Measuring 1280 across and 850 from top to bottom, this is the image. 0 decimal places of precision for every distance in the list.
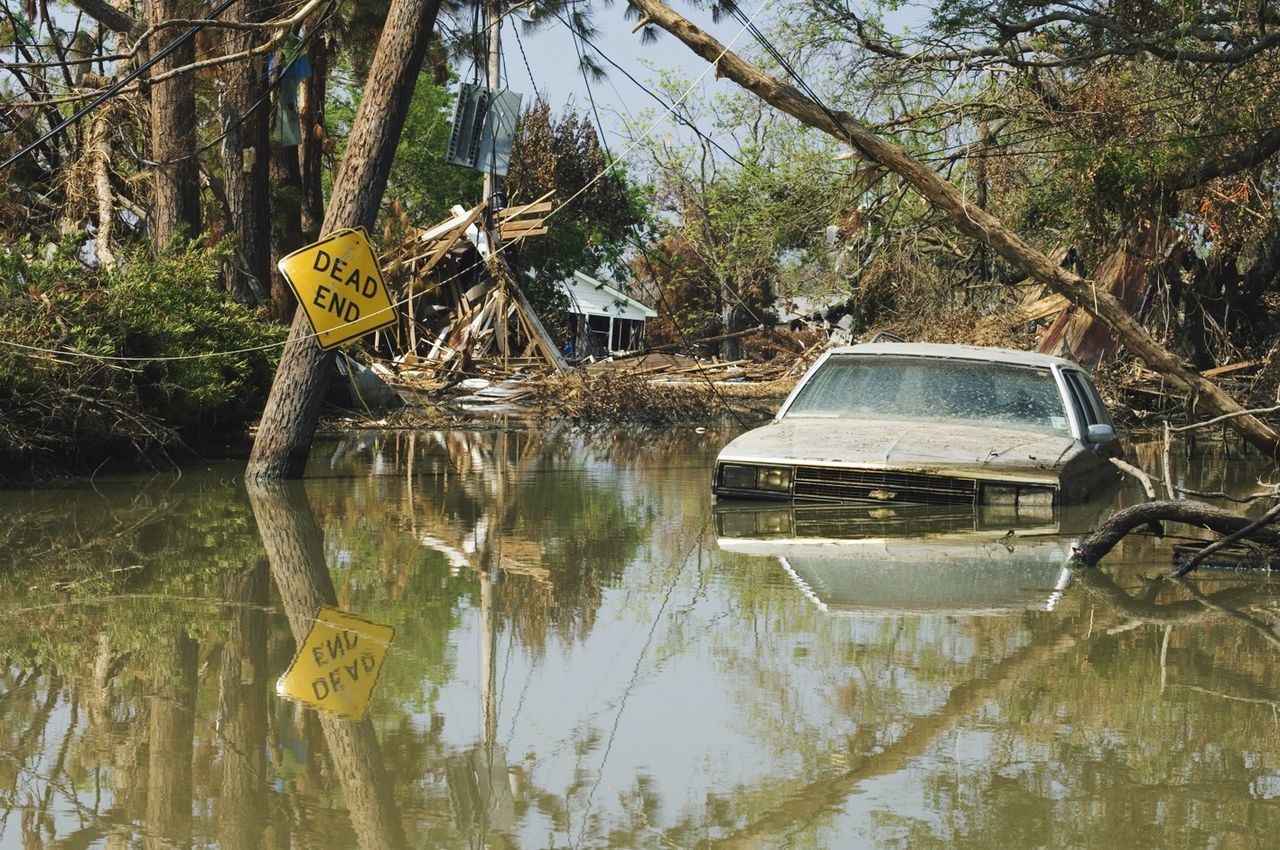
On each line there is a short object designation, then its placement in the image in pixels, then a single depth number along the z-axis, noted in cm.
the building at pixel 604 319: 5612
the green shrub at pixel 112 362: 1321
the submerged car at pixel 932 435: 1098
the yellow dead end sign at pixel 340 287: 1298
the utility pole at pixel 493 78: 2758
